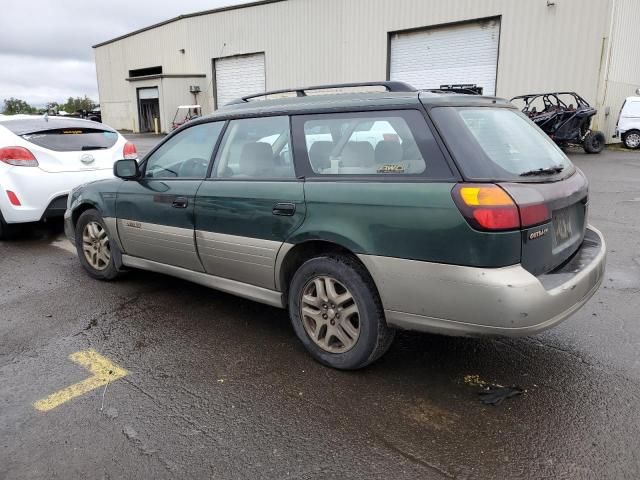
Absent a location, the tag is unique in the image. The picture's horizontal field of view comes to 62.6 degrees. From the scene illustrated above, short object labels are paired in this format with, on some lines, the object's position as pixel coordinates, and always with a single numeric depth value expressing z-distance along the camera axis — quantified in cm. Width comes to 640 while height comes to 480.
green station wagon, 263
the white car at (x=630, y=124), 1703
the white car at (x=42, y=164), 627
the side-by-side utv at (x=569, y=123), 1518
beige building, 1808
